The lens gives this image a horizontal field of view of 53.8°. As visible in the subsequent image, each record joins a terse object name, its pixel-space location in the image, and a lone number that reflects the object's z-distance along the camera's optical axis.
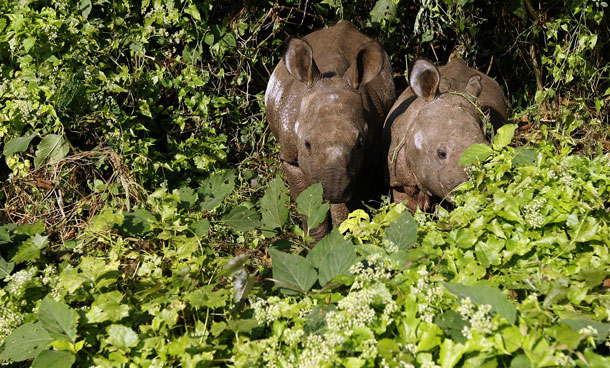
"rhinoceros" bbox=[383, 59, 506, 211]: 4.52
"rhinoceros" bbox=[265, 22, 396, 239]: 4.72
